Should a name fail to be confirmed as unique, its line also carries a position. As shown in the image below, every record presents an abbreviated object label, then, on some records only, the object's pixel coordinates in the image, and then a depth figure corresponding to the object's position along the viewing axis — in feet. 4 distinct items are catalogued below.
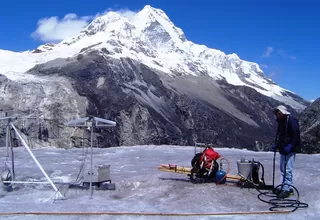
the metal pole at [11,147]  37.86
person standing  29.99
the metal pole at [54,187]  34.32
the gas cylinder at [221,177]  35.17
